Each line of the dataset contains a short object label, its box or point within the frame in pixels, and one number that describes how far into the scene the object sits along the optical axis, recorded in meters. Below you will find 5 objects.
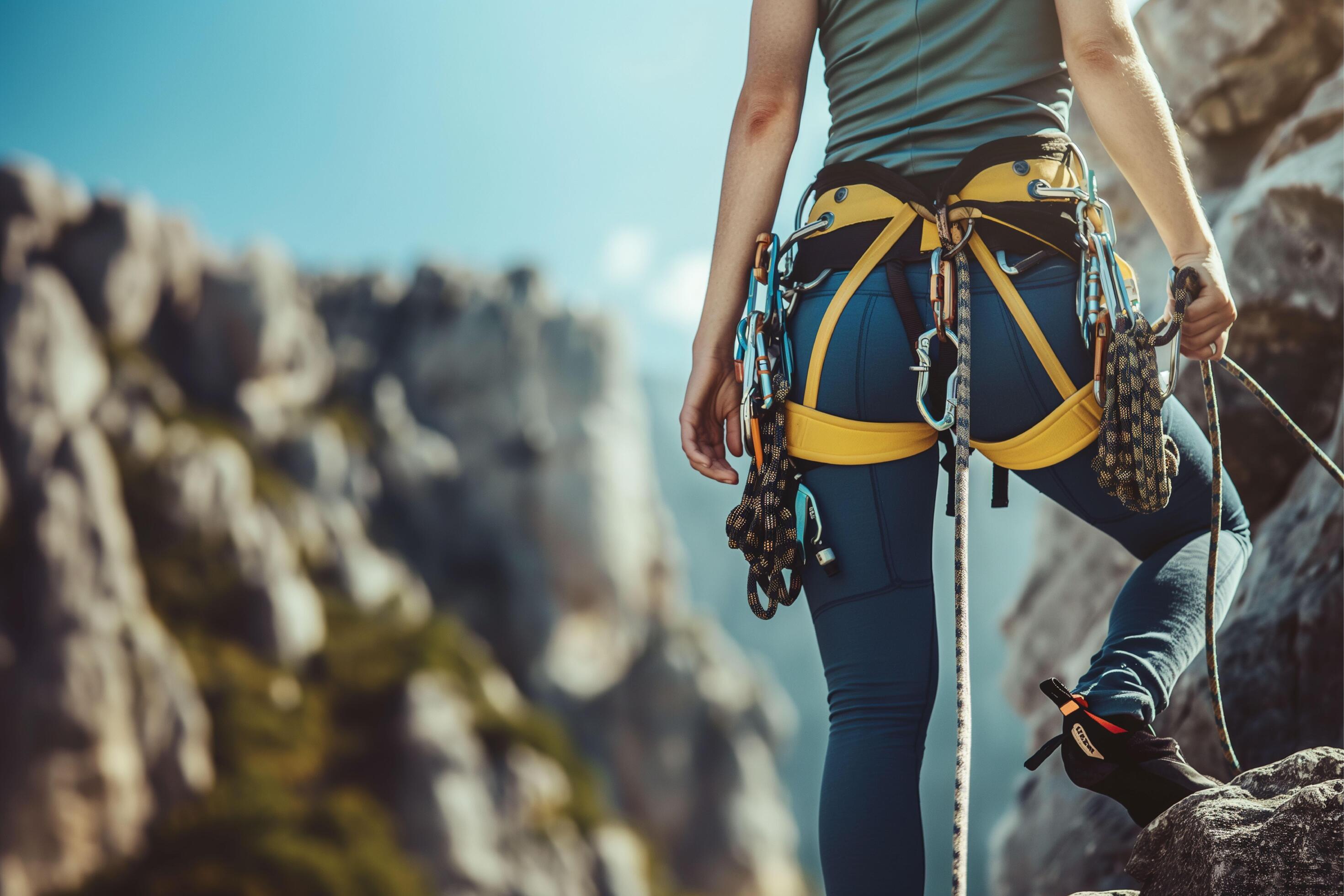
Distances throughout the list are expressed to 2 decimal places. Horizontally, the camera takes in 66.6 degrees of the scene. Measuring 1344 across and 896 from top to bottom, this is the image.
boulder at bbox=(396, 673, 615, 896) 37.31
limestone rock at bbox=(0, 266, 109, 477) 36.28
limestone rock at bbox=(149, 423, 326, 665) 39.78
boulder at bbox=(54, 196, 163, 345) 41.03
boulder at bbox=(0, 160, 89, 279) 38.62
